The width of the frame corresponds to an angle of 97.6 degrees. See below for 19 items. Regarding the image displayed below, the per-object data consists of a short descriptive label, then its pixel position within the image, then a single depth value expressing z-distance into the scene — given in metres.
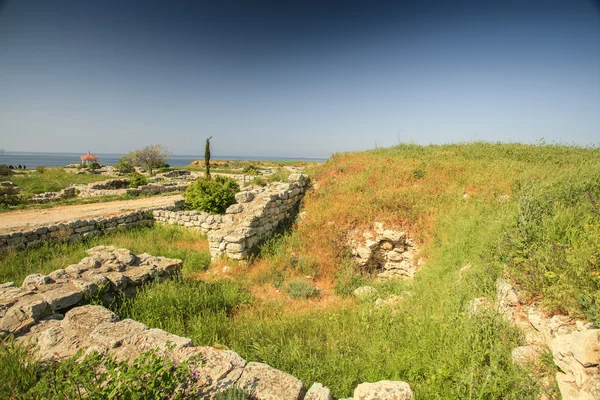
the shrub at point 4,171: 28.13
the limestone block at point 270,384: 2.71
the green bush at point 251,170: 37.98
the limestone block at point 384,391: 2.64
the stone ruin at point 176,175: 32.83
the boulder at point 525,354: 2.98
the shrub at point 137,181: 23.30
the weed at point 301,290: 6.65
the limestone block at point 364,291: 6.29
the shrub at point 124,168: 37.25
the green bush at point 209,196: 12.96
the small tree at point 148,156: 43.97
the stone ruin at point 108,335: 2.79
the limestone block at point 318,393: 2.72
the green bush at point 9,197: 16.27
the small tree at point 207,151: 29.25
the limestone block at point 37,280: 4.96
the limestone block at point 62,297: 4.41
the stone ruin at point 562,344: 2.40
